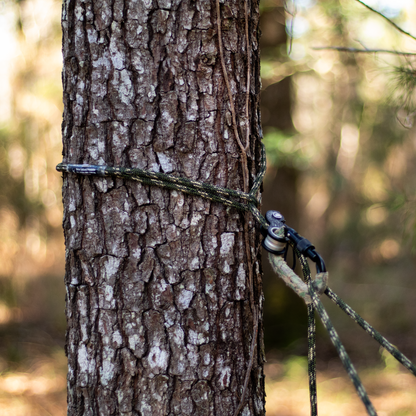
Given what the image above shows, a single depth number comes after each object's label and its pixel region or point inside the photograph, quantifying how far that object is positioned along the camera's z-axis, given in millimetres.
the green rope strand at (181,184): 2099
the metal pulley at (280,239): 2073
